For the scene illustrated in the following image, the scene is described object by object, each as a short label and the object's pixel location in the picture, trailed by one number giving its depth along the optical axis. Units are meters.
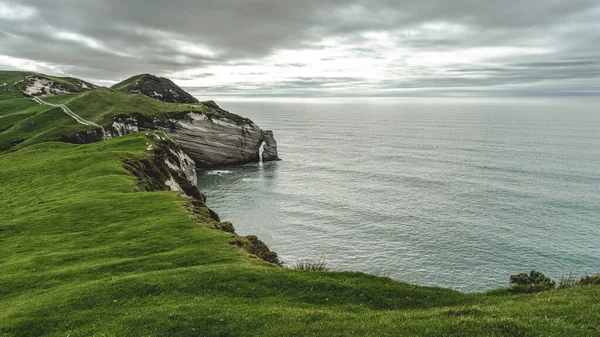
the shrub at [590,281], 23.28
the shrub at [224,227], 40.67
